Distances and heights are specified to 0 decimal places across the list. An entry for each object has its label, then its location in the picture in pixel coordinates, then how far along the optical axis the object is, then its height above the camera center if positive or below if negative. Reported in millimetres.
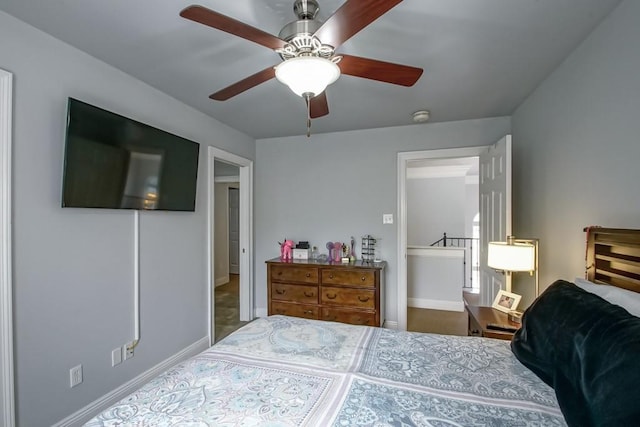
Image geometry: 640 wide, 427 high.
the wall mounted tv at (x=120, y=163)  1792 +361
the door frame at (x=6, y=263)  1529 -234
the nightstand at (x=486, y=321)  1867 -680
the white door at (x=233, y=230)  6570 -302
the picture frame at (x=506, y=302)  2089 -593
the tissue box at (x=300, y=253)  3605 -435
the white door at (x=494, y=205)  2398 +96
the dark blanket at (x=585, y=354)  746 -420
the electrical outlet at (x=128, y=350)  2203 -969
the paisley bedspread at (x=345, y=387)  956 -633
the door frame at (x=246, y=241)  3879 -312
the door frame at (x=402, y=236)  3436 -227
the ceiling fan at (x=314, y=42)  1103 +725
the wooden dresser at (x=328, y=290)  3104 -782
